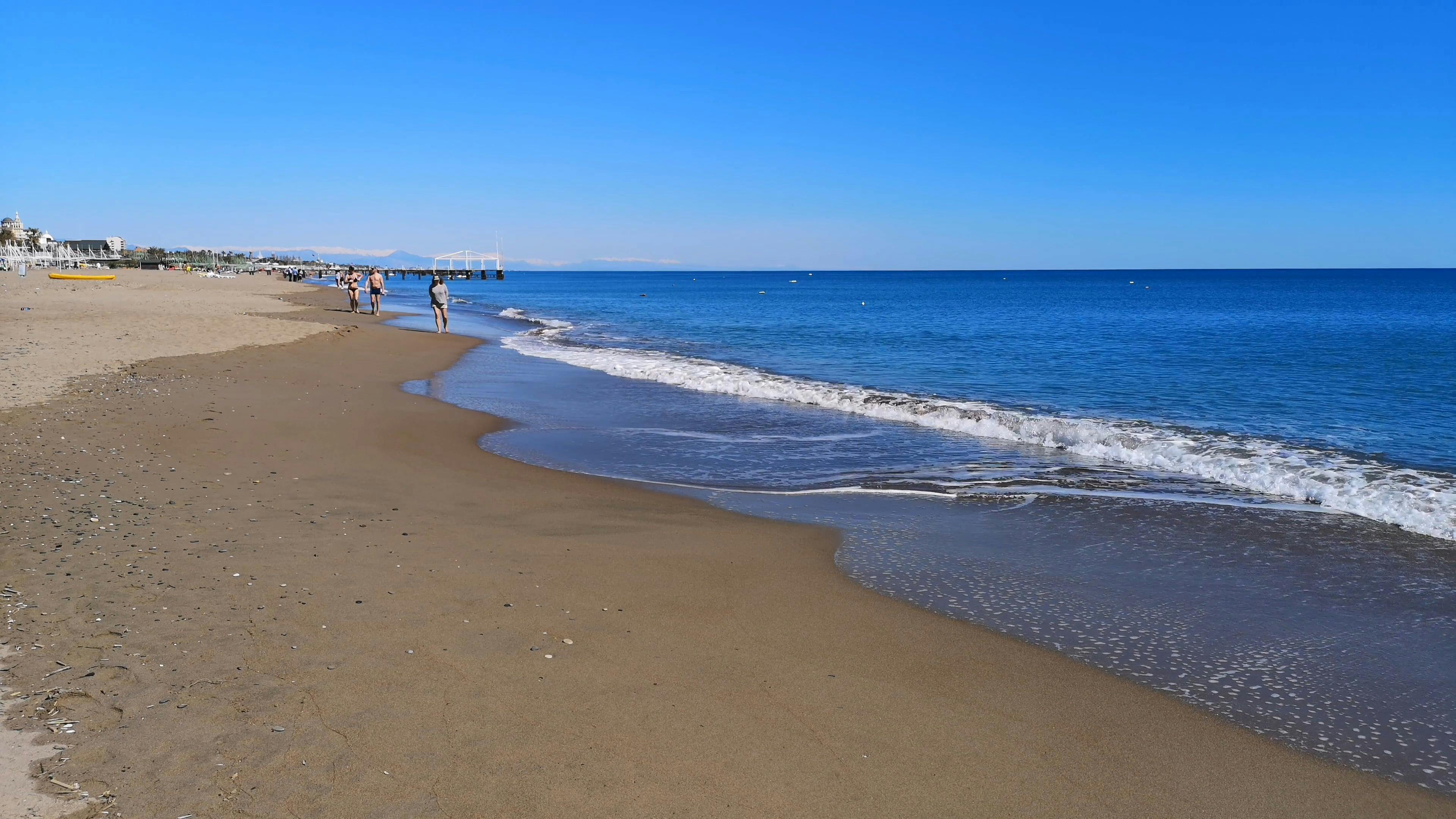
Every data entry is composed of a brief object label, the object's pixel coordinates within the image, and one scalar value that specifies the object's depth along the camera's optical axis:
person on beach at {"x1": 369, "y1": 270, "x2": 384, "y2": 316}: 35.78
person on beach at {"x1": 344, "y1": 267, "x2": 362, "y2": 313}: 38.41
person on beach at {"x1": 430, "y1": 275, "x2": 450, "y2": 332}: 30.27
